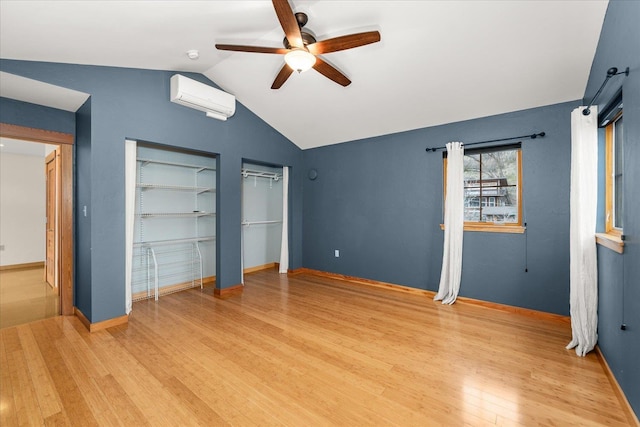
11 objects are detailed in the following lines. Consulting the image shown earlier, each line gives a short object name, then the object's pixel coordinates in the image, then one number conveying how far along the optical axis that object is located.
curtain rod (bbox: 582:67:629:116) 1.69
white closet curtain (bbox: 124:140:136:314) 3.12
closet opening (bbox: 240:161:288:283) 5.11
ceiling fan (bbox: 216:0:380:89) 1.93
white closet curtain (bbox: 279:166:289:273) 5.18
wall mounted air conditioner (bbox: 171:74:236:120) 3.20
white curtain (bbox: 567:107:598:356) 2.28
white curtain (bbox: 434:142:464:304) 3.50
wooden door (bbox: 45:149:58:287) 3.55
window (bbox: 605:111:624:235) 2.12
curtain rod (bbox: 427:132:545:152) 3.11
